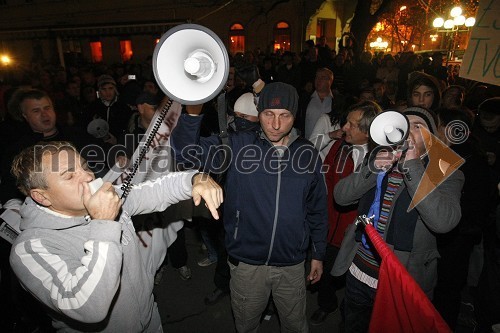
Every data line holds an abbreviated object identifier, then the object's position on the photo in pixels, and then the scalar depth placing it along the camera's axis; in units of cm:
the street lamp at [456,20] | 1174
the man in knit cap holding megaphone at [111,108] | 502
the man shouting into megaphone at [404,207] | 200
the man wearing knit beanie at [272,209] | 236
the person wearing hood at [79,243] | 144
